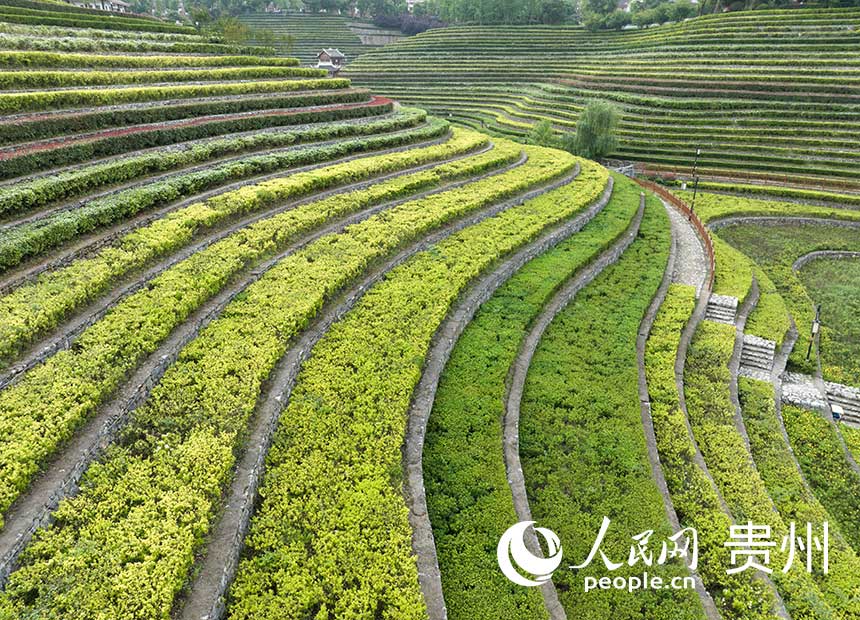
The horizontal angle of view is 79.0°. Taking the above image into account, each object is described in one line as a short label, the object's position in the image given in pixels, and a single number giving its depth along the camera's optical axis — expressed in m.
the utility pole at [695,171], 38.66
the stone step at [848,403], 18.23
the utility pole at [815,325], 20.50
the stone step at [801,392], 17.89
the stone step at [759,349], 19.91
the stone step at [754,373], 19.00
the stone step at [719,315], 21.27
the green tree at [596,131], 41.50
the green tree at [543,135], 42.53
